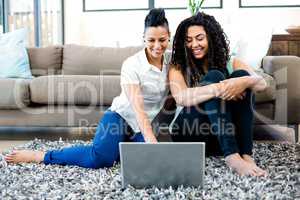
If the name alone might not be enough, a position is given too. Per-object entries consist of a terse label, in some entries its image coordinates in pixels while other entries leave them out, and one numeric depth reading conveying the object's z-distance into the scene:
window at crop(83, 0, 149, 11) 5.59
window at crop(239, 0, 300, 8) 5.15
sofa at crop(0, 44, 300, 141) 2.77
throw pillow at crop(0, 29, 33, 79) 3.26
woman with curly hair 1.86
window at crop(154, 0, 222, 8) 5.32
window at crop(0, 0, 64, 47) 5.38
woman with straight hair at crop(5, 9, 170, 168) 1.84
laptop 1.54
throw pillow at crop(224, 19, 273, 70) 3.14
